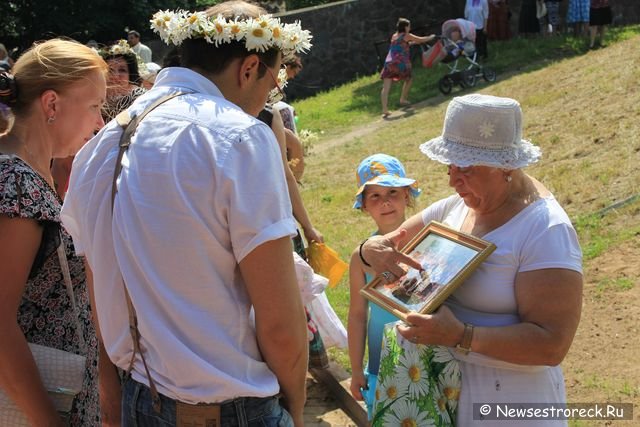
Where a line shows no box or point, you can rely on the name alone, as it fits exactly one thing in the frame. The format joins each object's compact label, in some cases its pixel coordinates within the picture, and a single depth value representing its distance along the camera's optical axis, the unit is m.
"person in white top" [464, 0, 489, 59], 16.38
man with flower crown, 1.87
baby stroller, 14.48
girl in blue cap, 3.38
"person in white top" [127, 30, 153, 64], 13.91
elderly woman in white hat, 2.34
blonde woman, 2.28
